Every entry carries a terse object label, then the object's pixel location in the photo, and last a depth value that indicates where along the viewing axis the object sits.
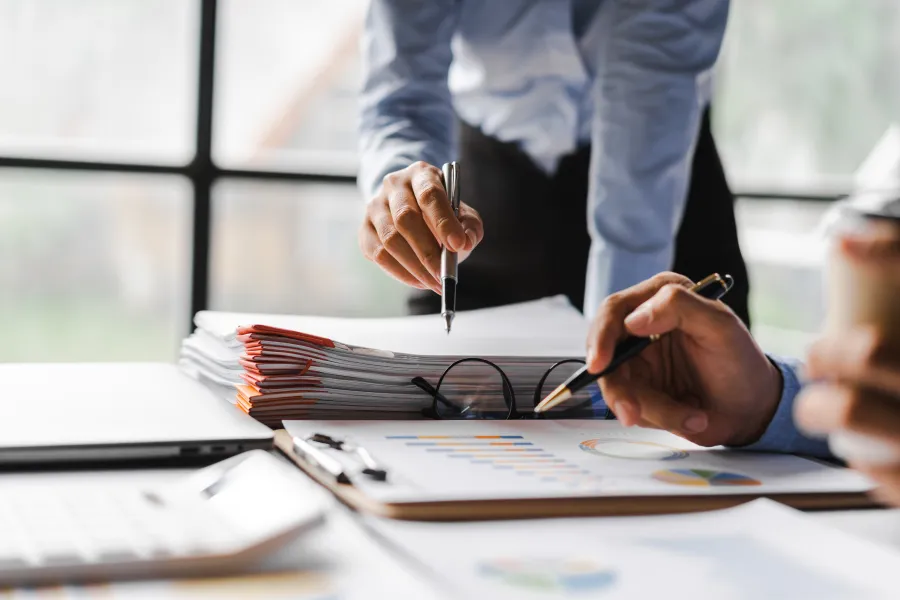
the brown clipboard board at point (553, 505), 0.64
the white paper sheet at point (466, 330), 1.02
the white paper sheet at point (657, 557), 0.52
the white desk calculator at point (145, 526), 0.50
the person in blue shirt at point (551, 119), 1.65
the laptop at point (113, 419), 0.73
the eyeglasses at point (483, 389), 0.95
